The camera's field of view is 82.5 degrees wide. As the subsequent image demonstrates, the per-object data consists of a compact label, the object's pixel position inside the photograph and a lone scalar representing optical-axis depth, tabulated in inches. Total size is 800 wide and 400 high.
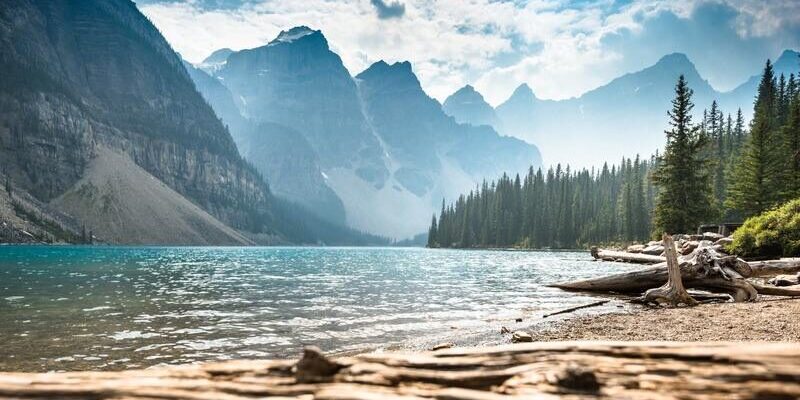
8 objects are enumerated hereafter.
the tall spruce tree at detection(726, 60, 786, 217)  2069.4
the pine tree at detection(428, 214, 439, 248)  7598.4
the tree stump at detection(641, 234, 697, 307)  621.3
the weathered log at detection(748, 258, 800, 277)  773.9
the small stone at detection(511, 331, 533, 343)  414.9
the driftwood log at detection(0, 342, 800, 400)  123.2
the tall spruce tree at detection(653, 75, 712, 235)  1923.0
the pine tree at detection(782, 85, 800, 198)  1857.8
